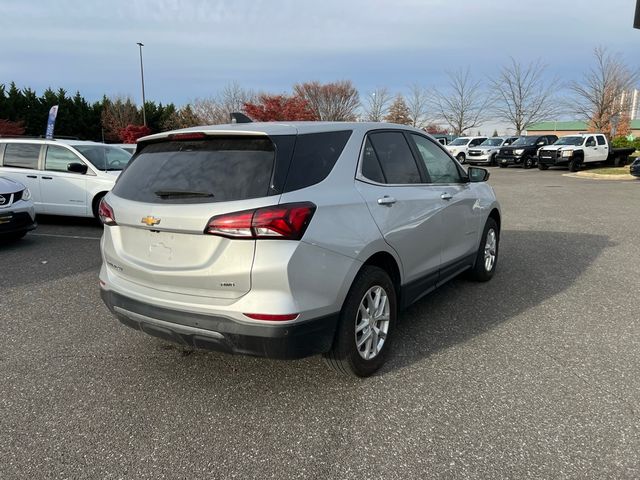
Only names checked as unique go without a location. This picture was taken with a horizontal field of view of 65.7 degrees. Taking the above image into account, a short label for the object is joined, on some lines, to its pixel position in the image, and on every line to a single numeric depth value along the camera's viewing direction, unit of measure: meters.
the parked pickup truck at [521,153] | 30.08
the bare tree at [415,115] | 53.16
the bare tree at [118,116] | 47.22
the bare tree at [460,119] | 51.00
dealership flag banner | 21.30
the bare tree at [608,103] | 38.56
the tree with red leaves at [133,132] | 41.33
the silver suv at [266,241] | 2.72
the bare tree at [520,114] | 45.84
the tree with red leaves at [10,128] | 37.16
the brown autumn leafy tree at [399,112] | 54.41
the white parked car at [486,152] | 32.25
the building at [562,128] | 87.59
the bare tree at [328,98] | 47.44
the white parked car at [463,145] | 33.69
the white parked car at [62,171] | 9.27
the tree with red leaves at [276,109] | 39.53
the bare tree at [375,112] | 51.59
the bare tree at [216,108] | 44.16
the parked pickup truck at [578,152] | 25.58
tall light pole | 43.88
